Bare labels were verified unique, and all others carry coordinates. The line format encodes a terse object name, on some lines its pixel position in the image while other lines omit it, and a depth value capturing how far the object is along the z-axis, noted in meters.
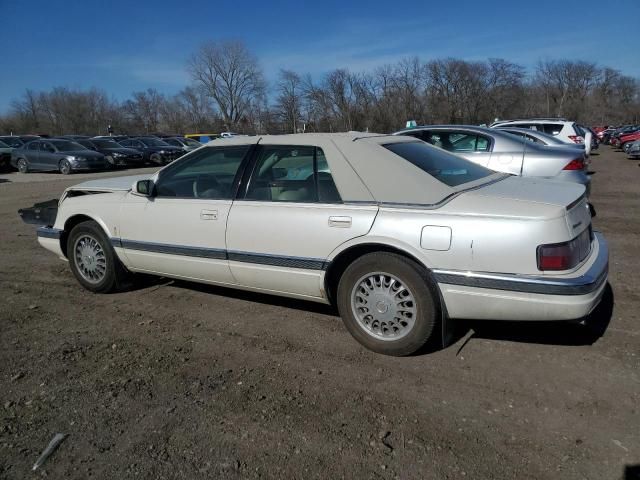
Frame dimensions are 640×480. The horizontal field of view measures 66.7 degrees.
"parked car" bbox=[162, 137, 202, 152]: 28.35
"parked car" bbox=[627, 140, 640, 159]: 21.19
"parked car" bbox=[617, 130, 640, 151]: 28.55
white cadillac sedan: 2.96
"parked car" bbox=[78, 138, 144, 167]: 23.36
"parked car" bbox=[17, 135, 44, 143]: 27.13
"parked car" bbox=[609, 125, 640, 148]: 31.84
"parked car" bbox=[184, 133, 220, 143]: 41.48
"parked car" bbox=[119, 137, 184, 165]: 25.95
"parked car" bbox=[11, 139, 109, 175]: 20.83
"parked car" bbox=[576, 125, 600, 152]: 16.07
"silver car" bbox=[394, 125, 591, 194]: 7.18
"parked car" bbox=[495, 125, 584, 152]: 9.52
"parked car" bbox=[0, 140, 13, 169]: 22.41
